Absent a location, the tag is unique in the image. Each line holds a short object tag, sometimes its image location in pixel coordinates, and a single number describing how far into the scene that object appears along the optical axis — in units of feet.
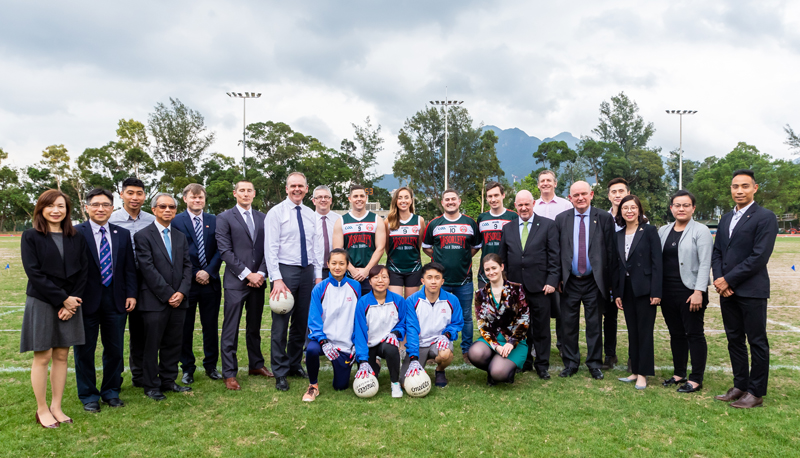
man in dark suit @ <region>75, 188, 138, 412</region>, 12.72
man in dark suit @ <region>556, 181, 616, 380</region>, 15.78
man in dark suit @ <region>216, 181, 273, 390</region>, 15.20
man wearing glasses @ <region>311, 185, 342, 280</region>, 16.78
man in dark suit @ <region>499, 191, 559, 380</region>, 16.07
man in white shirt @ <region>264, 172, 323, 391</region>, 15.19
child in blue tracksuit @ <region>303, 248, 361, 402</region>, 14.26
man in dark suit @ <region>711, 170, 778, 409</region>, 12.87
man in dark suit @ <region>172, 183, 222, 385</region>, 15.67
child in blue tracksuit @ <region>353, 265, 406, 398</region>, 14.46
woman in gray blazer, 14.15
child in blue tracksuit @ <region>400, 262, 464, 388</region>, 14.80
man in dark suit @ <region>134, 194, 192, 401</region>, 13.74
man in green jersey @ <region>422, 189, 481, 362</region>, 17.25
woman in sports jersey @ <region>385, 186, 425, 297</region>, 17.13
